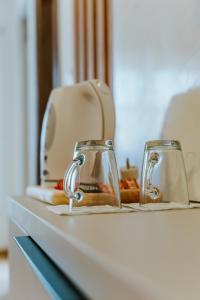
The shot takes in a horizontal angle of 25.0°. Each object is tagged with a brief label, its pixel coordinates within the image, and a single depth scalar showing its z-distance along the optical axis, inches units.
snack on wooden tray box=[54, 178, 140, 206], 34.7
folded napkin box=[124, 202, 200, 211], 33.8
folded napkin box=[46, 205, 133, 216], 31.0
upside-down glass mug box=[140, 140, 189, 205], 36.9
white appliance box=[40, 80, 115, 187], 56.2
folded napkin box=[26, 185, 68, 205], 39.2
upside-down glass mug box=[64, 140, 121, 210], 34.9
